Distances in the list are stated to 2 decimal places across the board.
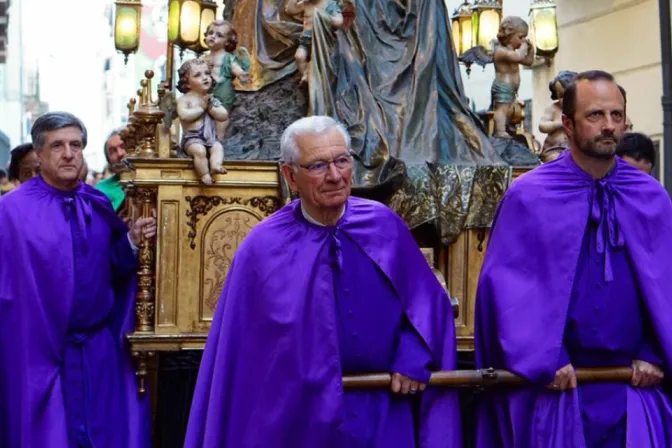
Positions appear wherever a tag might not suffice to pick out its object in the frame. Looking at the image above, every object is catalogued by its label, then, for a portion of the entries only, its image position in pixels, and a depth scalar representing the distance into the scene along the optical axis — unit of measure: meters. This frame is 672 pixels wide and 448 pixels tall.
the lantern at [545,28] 10.67
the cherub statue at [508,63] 9.59
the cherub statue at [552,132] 8.82
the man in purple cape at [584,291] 5.54
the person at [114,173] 9.70
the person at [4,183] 13.45
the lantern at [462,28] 11.25
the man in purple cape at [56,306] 7.43
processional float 8.43
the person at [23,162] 9.64
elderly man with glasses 5.43
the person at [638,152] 7.69
